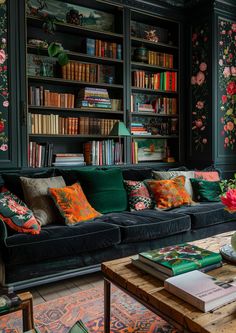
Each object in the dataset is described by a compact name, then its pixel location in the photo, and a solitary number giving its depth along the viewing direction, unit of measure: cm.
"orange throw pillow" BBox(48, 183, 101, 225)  265
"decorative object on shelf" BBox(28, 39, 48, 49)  339
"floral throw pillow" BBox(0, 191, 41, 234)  231
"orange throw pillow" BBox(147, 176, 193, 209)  323
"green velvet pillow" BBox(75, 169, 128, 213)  307
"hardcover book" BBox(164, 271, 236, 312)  124
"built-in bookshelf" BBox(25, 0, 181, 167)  351
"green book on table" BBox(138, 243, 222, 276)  151
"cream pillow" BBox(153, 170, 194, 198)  355
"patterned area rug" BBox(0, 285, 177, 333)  189
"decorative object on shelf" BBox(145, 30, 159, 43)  419
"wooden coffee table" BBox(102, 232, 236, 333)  115
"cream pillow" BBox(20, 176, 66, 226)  267
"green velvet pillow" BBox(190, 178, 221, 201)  354
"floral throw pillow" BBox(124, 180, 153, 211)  323
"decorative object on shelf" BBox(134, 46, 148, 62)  407
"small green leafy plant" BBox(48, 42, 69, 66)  343
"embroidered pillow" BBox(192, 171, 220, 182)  368
